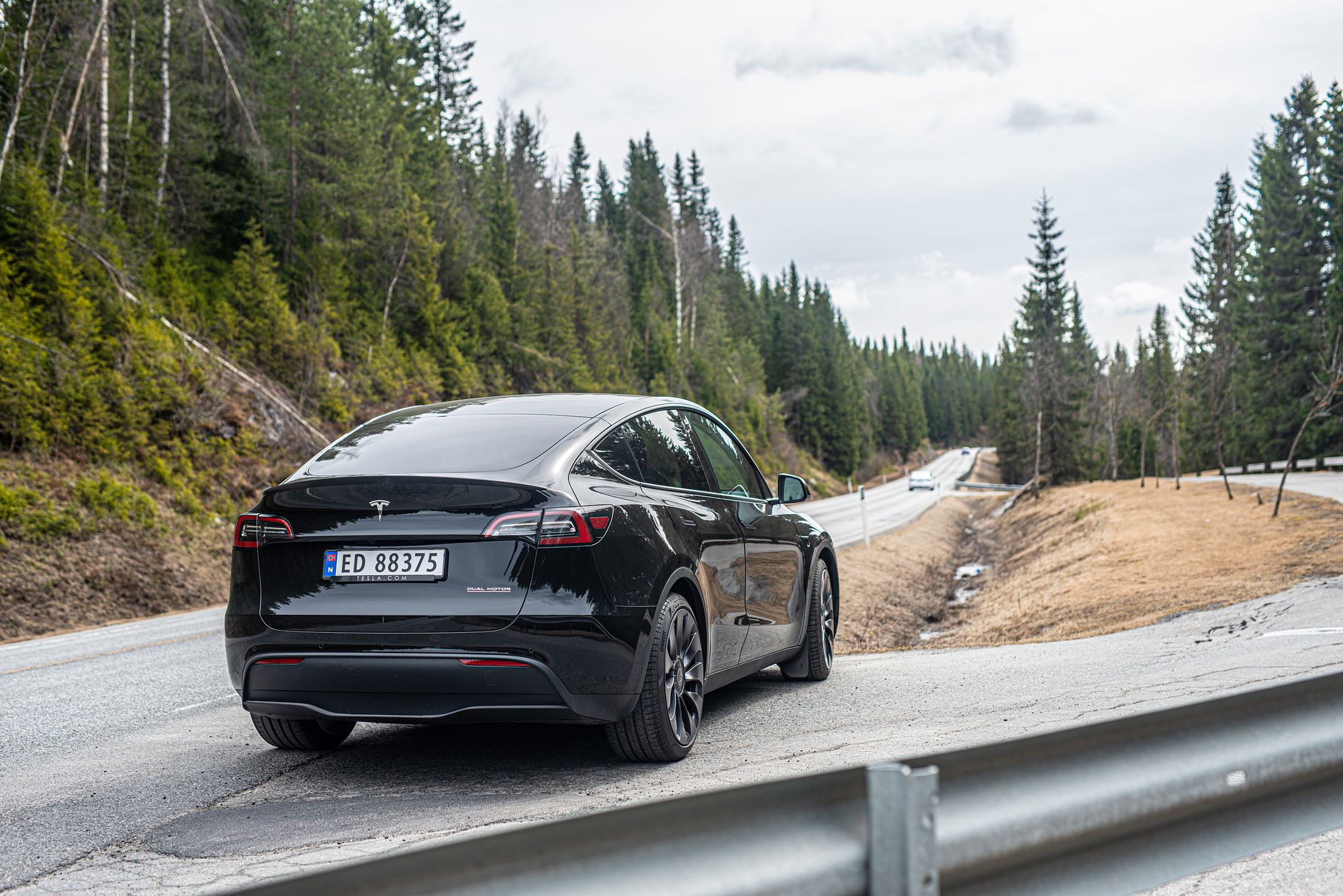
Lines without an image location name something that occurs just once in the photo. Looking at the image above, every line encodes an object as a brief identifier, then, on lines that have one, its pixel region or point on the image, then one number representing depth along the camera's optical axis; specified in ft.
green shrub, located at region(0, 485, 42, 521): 50.78
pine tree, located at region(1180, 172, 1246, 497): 205.57
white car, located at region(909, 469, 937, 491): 236.43
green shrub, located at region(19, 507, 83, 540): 51.08
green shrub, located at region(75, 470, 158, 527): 56.18
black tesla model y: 14.28
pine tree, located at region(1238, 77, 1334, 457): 163.22
